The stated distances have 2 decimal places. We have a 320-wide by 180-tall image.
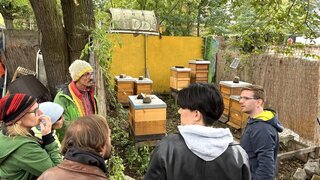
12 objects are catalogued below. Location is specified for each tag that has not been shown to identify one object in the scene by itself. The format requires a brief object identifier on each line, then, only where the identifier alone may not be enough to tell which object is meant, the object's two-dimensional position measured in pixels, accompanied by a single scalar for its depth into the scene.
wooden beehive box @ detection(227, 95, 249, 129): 6.34
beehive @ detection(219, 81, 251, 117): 6.97
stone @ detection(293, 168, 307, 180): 4.94
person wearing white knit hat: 2.88
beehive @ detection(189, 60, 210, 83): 9.11
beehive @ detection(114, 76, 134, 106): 8.01
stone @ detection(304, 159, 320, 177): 4.75
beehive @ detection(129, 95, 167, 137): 5.18
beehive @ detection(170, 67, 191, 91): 8.78
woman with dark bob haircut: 1.51
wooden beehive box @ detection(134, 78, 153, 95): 7.74
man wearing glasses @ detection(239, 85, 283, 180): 2.43
